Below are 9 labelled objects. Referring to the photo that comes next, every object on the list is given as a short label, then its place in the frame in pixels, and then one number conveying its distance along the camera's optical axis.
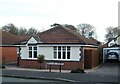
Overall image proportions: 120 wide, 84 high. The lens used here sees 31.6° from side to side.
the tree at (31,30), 62.75
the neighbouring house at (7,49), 32.15
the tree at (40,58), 22.90
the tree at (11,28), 58.30
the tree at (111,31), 63.49
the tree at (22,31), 63.16
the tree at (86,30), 66.27
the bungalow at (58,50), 22.98
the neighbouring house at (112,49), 36.52
